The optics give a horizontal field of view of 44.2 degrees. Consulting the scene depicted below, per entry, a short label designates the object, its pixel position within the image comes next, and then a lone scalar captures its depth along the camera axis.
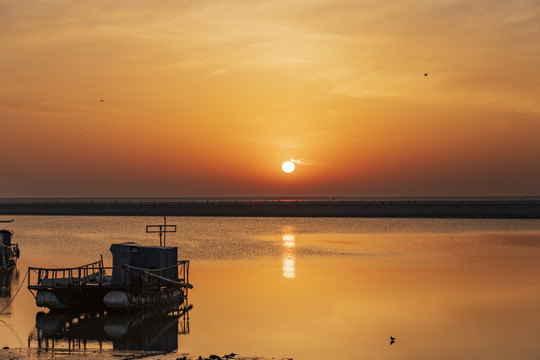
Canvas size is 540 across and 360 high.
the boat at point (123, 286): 44.22
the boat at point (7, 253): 68.50
